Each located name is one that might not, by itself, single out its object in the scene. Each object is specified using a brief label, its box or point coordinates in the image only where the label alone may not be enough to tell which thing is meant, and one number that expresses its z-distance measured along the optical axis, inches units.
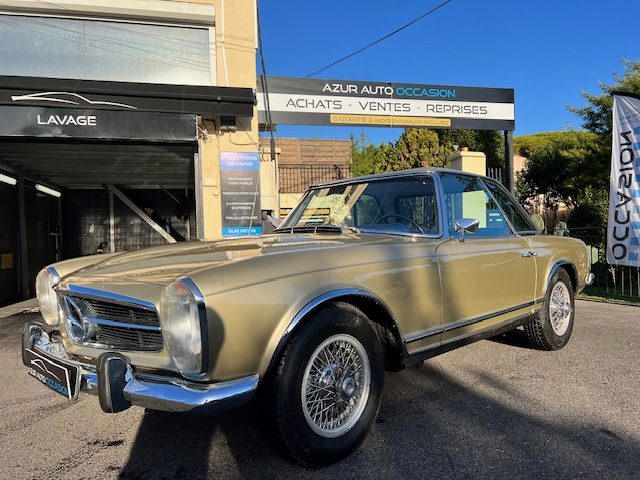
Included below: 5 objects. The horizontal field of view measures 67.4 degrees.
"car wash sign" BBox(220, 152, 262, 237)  338.6
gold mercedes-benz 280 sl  85.5
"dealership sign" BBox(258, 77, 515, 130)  397.4
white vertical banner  279.0
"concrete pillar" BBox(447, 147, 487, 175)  419.2
